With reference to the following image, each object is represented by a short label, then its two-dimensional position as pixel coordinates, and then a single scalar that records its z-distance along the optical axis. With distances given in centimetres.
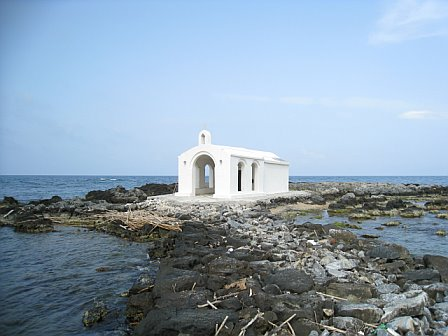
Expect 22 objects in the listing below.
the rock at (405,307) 638
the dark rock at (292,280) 782
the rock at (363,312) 641
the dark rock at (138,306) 748
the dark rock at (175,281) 782
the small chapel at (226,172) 2597
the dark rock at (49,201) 2774
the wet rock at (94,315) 734
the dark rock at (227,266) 898
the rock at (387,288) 793
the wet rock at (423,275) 893
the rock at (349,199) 2943
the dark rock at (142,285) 840
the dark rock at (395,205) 2793
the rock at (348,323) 609
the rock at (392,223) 2013
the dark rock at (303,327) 603
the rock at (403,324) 586
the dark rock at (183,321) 602
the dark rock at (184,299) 705
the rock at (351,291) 750
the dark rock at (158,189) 3756
